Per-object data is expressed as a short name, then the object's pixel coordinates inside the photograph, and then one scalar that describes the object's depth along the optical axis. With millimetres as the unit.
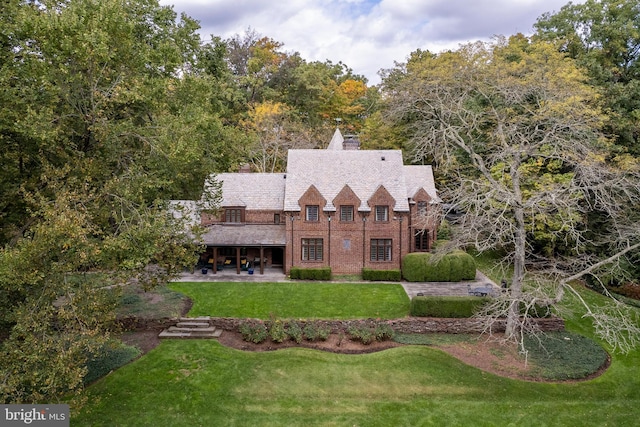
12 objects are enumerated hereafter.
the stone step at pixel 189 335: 18109
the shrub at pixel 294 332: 17572
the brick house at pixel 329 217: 26859
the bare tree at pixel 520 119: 16922
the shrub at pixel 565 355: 15474
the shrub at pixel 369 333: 17594
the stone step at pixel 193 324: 18844
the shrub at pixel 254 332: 17641
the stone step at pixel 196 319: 19078
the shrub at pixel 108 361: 14883
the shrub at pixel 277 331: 17500
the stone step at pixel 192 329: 18484
